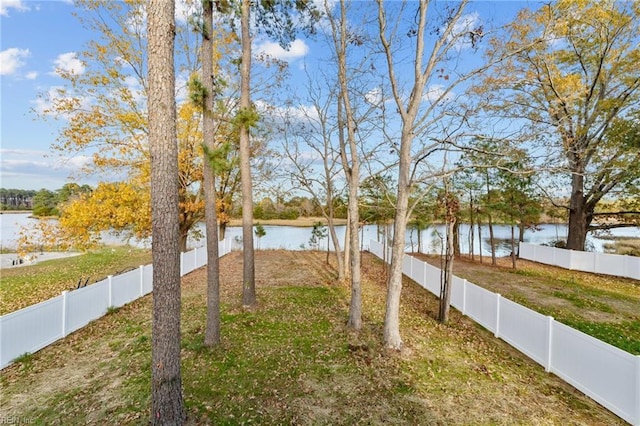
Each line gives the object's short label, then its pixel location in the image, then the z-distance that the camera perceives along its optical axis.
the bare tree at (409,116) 5.60
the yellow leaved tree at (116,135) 9.84
